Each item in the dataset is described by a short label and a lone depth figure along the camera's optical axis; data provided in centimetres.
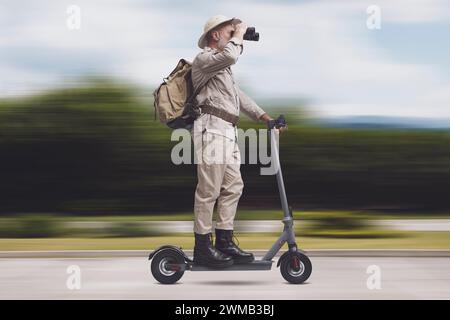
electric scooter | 755
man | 743
